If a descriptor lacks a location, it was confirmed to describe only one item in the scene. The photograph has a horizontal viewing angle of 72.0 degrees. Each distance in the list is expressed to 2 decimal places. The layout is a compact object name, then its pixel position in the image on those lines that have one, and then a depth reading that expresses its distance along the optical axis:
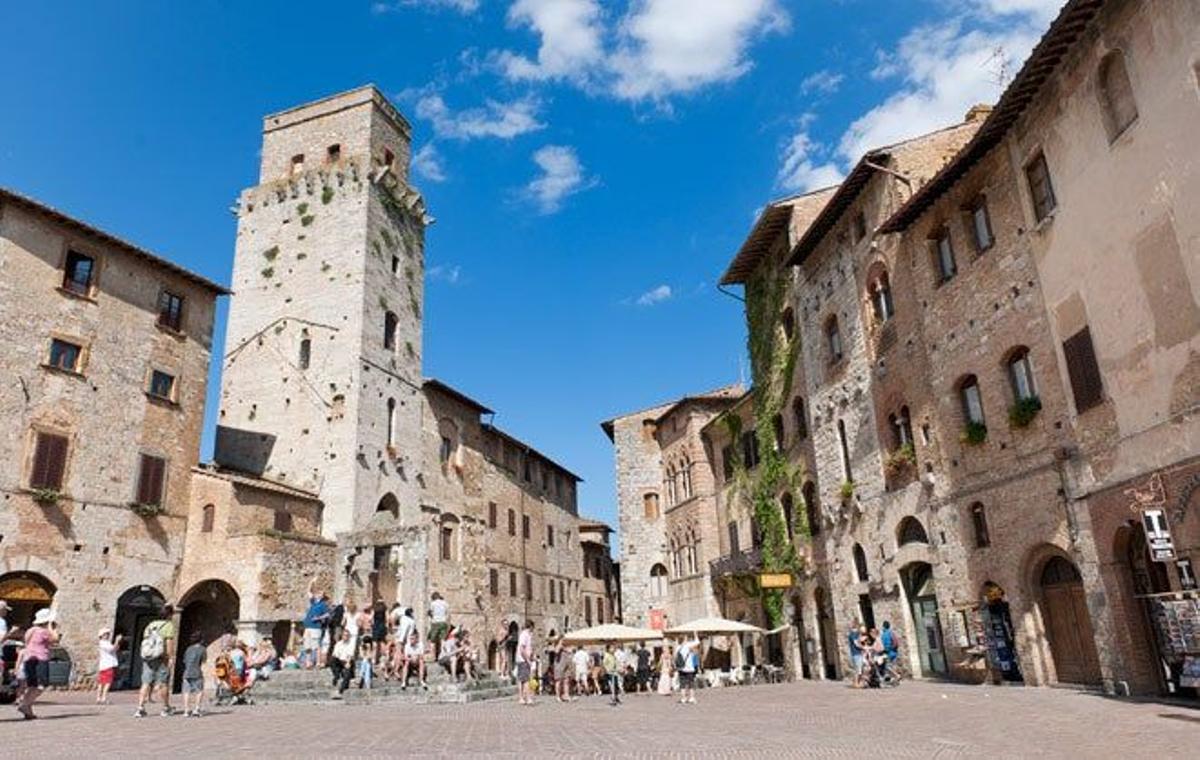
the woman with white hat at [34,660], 12.95
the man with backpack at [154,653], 14.12
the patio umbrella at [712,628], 27.56
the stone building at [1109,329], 13.23
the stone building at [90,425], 23.23
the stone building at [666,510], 38.03
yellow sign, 27.36
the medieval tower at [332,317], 33.09
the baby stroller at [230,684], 19.56
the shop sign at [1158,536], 12.91
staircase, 18.47
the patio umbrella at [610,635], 28.05
